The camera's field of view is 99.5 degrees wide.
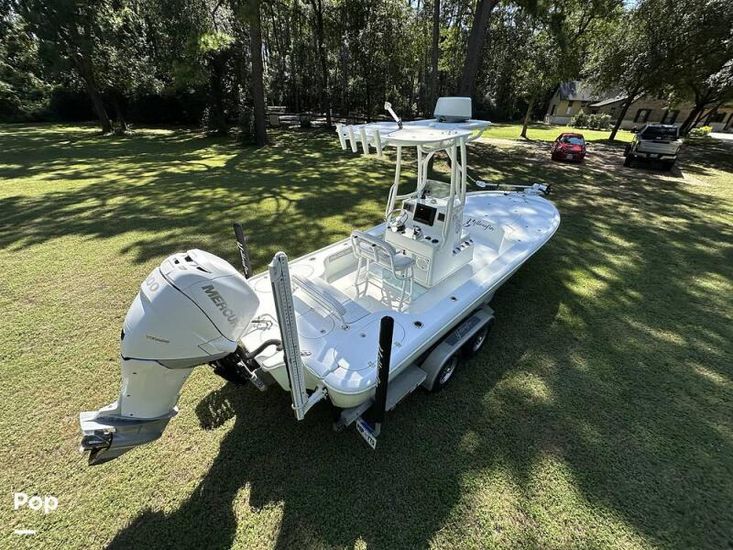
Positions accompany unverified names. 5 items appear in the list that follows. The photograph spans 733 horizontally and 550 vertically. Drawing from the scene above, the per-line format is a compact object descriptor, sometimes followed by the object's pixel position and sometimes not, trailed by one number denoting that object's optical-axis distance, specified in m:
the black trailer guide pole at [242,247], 3.19
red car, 13.53
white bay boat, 1.93
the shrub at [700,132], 26.09
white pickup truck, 12.33
